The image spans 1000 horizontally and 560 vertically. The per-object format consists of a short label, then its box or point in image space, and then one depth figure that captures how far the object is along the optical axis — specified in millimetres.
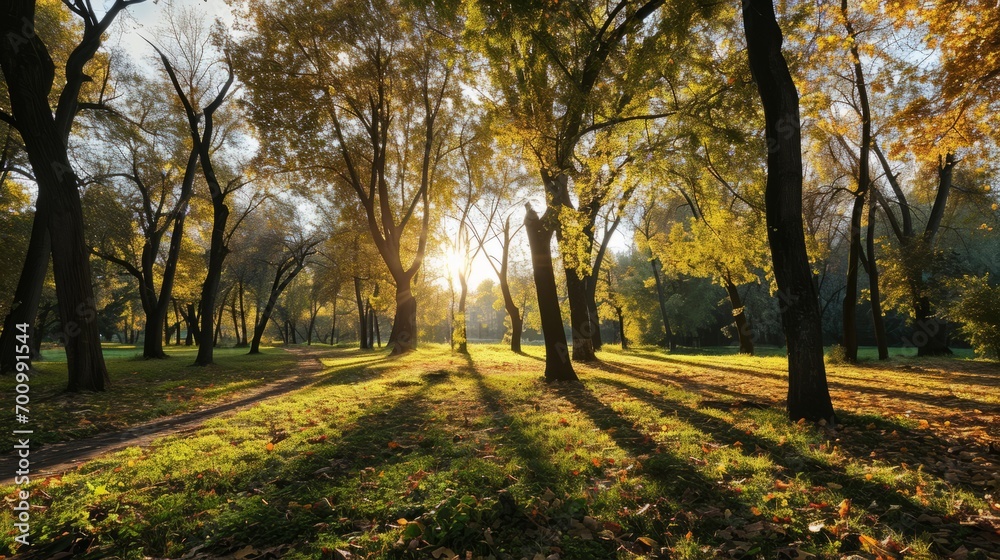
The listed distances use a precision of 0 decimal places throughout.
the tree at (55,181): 8547
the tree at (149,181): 18875
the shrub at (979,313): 12930
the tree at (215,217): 16844
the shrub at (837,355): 15453
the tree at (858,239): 14438
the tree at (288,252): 26000
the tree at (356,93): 16047
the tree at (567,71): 8117
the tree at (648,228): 22041
